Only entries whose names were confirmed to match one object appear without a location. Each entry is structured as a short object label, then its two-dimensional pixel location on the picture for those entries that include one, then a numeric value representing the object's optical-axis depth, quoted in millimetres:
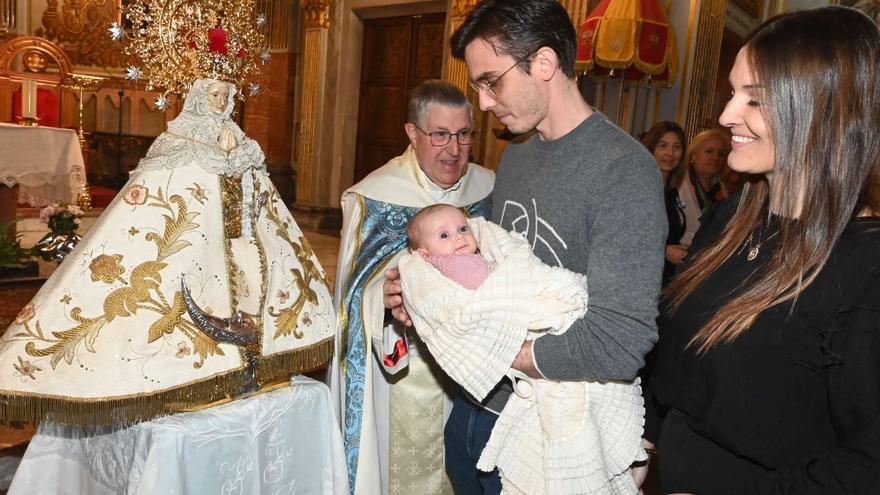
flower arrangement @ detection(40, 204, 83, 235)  4266
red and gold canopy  4727
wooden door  8137
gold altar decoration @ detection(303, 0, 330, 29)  8656
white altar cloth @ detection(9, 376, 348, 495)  1595
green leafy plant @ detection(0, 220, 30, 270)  4539
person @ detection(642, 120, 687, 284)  4004
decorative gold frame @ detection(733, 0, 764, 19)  6251
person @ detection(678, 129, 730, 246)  4316
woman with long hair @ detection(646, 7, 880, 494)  1076
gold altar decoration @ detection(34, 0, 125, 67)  8602
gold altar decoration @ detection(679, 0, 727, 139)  5957
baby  1365
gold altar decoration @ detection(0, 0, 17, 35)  7988
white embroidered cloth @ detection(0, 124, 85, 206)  5836
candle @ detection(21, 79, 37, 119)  6758
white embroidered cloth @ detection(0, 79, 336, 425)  1437
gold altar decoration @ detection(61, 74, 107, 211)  6676
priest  2408
